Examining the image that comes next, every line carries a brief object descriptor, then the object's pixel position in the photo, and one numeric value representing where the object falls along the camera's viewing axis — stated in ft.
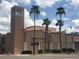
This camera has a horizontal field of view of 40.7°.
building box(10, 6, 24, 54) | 154.64
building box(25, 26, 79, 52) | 159.17
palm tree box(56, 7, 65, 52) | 139.22
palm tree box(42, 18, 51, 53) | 157.89
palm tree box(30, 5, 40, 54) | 137.76
